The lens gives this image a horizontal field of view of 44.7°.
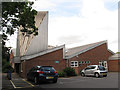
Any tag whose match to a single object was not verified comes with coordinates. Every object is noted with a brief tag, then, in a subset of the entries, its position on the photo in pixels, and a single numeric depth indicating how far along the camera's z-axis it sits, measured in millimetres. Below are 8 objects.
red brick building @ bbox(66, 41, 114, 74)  24978
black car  12391
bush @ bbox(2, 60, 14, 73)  36538
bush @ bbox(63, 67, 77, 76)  21641
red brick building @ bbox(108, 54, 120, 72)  28656
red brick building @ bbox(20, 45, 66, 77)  21000
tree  10156
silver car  18016
